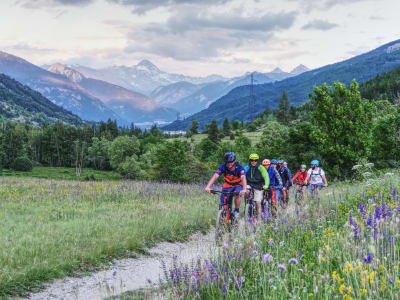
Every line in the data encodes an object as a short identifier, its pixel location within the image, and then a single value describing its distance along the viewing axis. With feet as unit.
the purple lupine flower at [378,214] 19.08
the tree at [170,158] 209.36
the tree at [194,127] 516.08
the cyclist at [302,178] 53.72
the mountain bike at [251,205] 39.17
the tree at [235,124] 511.81
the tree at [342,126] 140.87
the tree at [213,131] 400.75
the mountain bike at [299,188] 54.27
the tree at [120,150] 361.92
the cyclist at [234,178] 33.91
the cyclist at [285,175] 50.91
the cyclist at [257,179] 38.55
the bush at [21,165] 362.94
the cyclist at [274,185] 43.34
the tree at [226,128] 468.75
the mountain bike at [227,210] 34.83
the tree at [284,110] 467.11
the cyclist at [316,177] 50.34
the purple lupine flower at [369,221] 17.65
